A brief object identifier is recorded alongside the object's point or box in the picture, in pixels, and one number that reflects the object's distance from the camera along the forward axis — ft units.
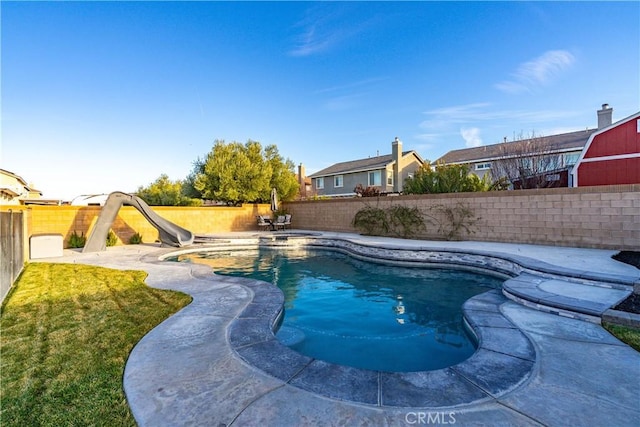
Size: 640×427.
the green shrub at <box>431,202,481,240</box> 37.32
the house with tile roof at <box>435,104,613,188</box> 51.45
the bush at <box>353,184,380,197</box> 52.75
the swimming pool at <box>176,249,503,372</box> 12.34
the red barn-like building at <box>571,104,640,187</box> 39.60
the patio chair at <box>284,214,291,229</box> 59.06
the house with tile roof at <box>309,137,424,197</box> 83.25
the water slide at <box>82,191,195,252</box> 36.45
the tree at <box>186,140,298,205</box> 61.05
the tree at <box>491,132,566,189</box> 53.78
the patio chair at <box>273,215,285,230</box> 58.18
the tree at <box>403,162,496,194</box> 40.45
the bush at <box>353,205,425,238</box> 42.27
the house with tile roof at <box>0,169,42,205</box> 58.65
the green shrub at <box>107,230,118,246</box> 43.45
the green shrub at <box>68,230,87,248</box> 41.70
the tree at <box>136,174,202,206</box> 69.96
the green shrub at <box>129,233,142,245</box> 46.79
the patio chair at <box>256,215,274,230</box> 58.55
